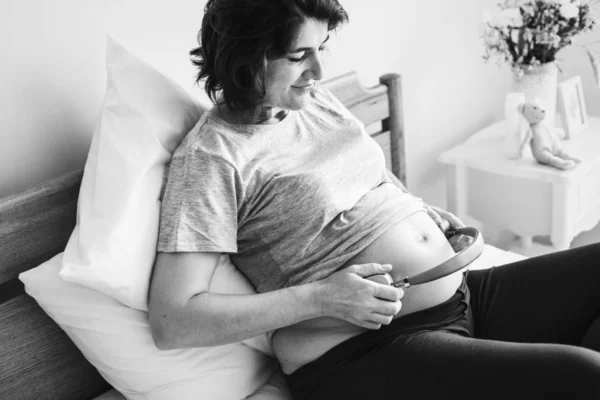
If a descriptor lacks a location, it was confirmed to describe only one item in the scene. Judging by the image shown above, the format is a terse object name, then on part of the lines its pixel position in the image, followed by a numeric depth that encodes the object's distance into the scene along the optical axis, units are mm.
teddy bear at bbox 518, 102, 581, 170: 1976
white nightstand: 2033
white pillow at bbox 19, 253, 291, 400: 1155
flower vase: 2141
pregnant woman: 1104
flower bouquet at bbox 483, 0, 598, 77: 2018
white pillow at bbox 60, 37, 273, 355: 1133
